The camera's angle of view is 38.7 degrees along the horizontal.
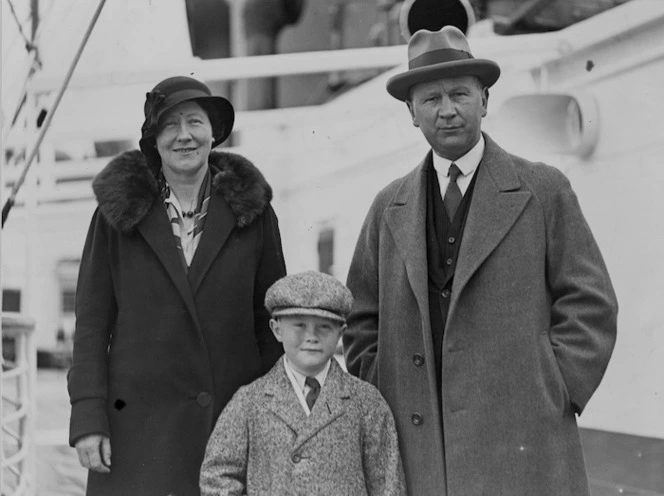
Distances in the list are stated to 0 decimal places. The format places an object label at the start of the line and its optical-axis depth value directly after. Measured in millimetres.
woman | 2518
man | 2293
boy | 2287
